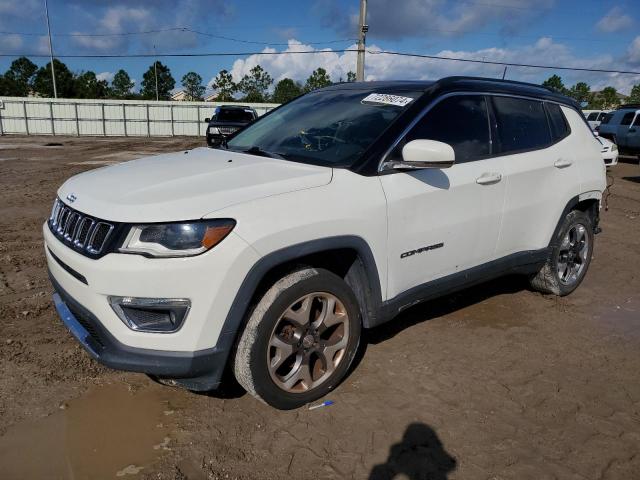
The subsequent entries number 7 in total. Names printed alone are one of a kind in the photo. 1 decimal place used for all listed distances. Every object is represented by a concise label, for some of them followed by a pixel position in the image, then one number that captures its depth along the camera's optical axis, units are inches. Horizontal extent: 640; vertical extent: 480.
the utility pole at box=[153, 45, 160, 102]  3021.7
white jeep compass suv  94.6
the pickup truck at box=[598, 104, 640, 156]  769.6
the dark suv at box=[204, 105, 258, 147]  669.3
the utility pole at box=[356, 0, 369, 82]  873.7
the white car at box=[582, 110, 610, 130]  1021.8
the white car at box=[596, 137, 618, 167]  565.9
